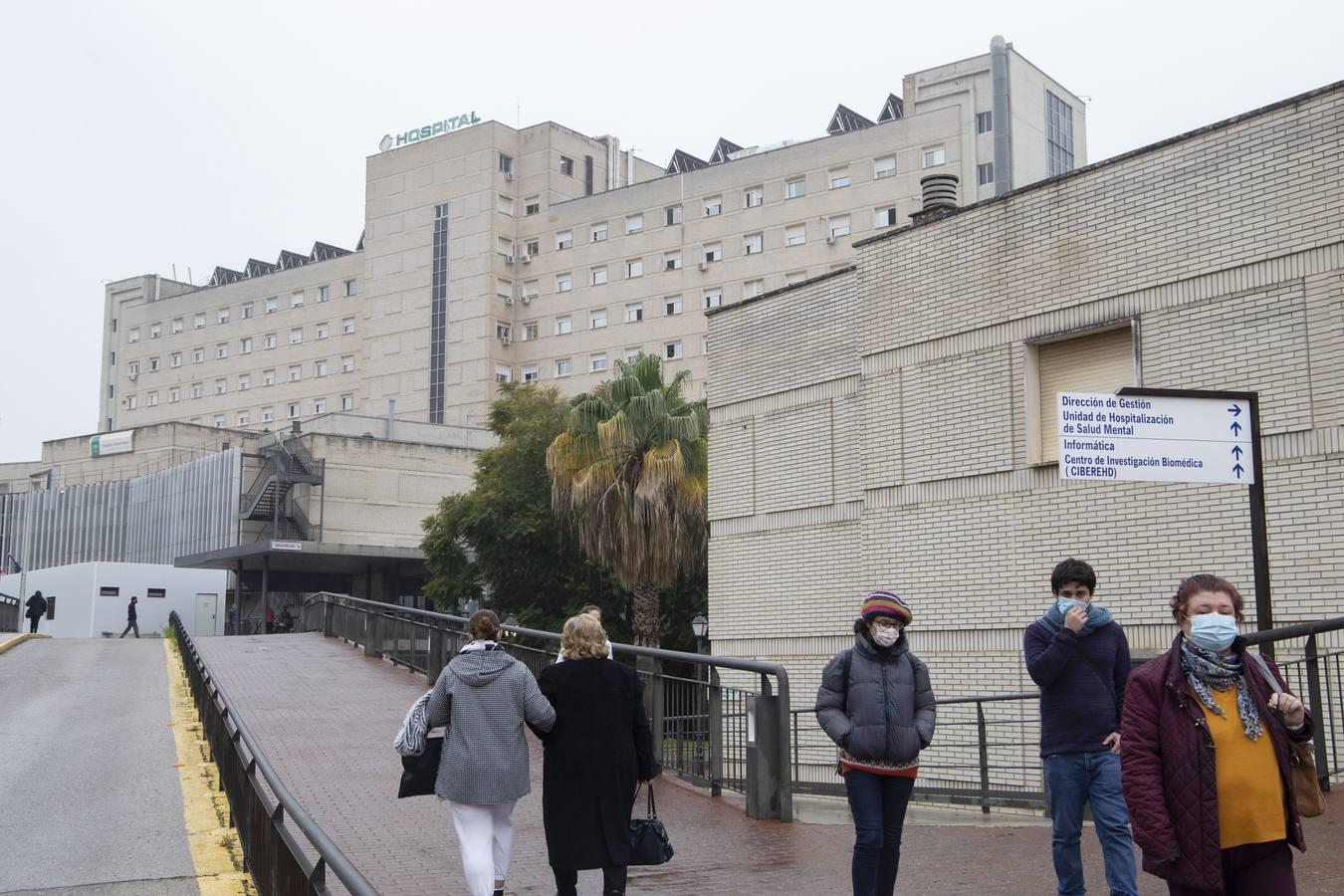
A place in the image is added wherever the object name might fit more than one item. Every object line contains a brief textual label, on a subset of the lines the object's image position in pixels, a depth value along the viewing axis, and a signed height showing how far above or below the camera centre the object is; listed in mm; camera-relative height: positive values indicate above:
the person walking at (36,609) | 44000 -467
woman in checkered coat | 7289 -798
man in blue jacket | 6867 -583
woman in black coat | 7145 -860
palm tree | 31094 +2550
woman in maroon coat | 4859 -616
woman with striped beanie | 7172 -686
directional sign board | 8391 +937
